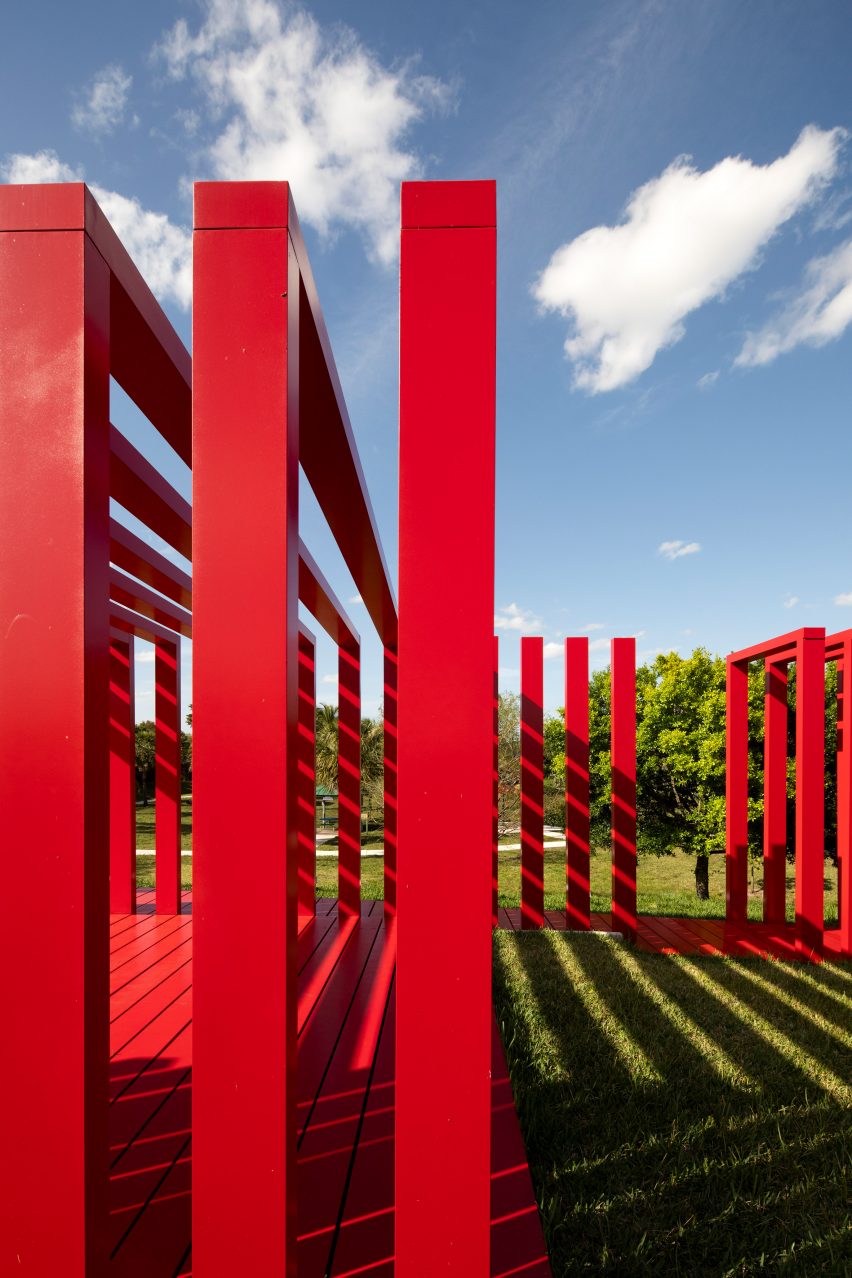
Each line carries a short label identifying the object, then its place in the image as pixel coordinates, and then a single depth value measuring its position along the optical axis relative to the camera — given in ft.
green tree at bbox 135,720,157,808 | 117.60
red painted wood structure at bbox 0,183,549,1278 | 5.39
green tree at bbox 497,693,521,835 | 74.95
